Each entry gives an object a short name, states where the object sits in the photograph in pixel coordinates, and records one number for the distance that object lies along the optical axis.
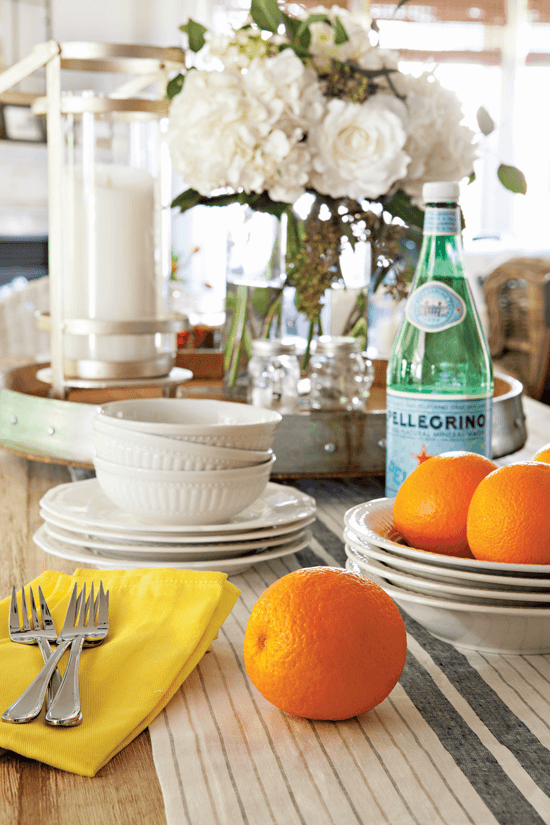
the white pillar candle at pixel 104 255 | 1.08
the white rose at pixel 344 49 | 1.04
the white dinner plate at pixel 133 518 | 0.70
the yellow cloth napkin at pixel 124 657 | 0.42
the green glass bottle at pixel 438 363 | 0.73
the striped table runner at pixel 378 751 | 0.39
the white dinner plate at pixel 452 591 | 0.51
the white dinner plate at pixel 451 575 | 0.51
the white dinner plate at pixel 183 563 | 0.68
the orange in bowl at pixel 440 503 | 0.57
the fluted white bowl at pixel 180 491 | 0.68
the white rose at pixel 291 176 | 0.99
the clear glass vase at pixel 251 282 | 1.12
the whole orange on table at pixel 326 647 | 0.44
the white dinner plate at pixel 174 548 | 0.69
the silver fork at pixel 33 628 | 0.52
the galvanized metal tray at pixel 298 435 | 0.92
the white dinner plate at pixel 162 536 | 0.69
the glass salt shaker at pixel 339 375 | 1.06
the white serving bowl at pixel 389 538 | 0.51
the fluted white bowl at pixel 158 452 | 0.66
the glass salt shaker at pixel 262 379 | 1.07
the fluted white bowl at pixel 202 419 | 0.67
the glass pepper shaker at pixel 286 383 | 1.07
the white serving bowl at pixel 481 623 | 0.52
